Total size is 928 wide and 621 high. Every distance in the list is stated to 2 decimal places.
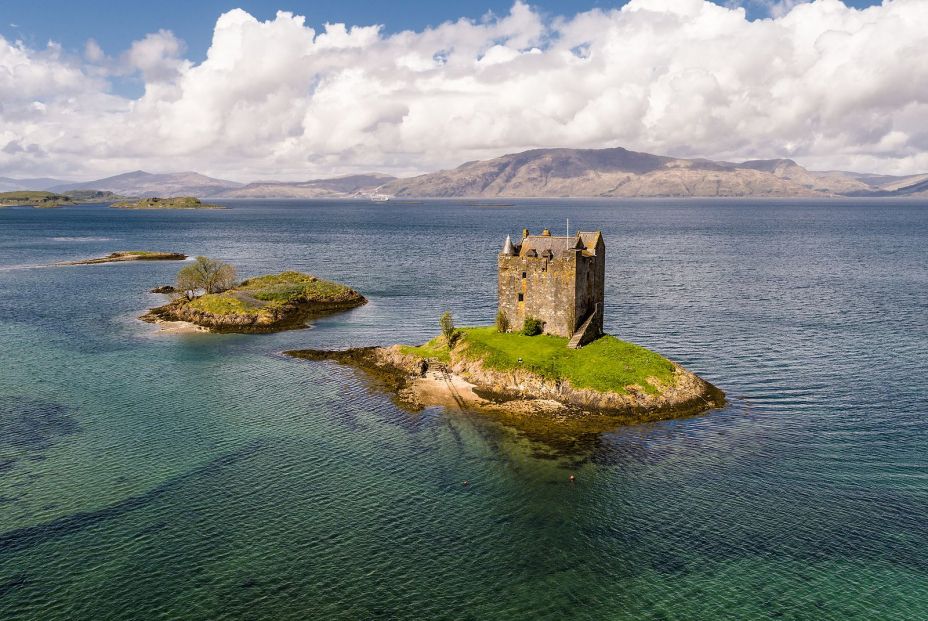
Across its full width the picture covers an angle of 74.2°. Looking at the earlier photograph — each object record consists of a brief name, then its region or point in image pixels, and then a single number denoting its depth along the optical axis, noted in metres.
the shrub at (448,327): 69.88
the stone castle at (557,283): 67.06
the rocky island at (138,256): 164.00
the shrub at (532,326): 68.75
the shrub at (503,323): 70.62
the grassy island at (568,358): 58.72
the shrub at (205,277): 102.69
